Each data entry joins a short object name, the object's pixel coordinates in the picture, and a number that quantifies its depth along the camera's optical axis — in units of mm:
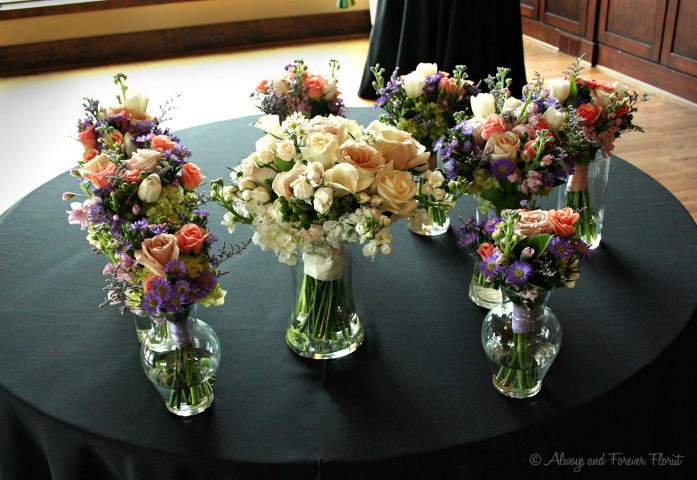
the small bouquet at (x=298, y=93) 1858
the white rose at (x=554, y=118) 1482
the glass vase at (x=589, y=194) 1652
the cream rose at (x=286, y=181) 1162
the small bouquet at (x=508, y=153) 1414
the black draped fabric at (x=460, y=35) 4477
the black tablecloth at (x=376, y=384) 1174
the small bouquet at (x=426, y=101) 1691
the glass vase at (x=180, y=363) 1228
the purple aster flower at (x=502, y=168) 1411
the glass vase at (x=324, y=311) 1322
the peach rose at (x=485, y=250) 1161
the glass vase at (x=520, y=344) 1216
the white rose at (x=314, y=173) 1133
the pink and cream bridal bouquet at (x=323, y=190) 1149
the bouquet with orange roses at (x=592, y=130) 1598
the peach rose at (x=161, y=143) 1431
